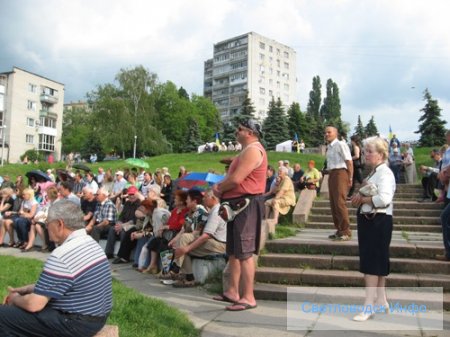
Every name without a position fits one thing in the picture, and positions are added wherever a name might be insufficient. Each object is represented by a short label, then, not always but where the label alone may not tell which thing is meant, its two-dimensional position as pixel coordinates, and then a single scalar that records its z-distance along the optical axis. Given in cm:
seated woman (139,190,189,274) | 788
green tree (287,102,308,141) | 6392
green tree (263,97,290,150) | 5625
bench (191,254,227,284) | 663
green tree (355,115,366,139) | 6762
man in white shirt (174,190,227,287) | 663
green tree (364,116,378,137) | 6556
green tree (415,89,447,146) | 3747
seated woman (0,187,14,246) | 1271
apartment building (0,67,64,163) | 7081
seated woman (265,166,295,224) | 1024
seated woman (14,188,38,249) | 1172
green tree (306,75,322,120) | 10701
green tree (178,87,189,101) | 9311
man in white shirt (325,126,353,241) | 714
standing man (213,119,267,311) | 500
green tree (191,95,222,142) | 8144
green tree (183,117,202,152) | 6259
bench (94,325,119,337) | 319
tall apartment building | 9981
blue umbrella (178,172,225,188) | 1370
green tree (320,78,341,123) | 10482
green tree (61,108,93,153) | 9112
